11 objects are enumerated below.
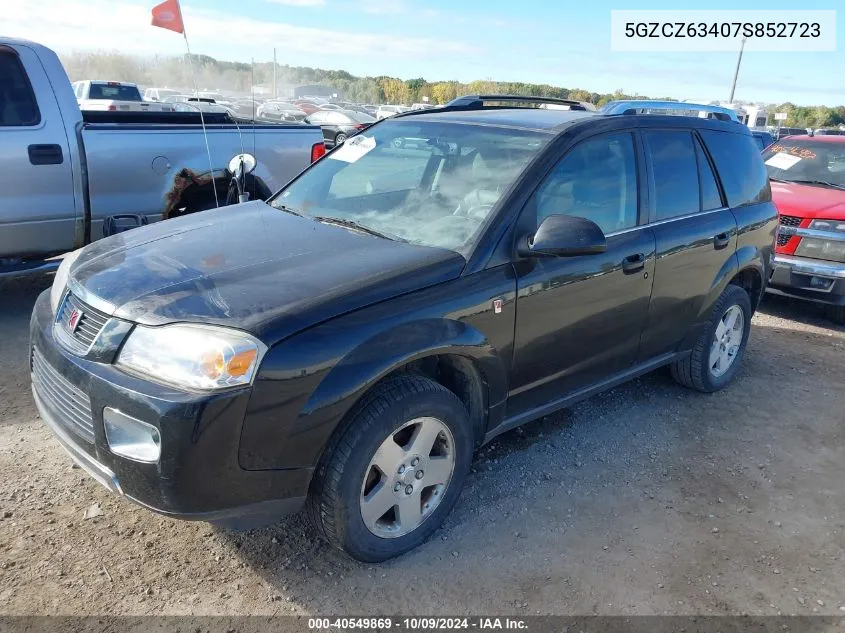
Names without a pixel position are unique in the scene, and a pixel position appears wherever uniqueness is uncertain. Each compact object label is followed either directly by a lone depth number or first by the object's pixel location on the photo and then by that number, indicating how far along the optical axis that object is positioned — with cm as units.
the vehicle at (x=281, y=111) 2638
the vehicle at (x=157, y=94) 2980
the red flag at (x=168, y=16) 493
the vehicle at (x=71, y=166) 493
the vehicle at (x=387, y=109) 3676
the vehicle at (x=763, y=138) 1557
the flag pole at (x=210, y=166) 554
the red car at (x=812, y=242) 621
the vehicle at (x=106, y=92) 1903
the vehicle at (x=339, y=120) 2279
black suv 229
